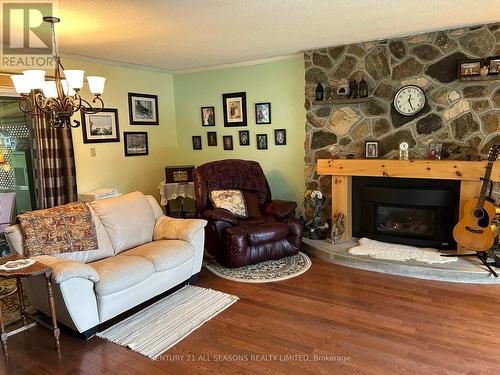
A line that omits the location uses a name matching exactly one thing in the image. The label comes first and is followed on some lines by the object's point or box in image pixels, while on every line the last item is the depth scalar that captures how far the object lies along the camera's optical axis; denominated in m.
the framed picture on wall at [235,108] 5.38
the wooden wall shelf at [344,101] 4.30
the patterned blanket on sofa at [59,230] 2.90
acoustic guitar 3.51
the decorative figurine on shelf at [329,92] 4.59
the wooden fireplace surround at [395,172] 3.70
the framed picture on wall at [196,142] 5.91
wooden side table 2.41
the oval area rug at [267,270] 3.73
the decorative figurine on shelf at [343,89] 4.43
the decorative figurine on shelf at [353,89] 4.39
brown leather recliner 3.90
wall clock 4.11
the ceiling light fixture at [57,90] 2.64
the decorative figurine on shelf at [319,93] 4.60
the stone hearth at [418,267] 3.46
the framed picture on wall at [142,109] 5.34
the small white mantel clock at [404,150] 4.16
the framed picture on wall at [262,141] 5.25
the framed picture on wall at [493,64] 3.69
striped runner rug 2.64
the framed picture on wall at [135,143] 5.29
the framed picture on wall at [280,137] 5.11
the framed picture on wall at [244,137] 5.40
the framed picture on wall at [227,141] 5.58
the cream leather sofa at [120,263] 2.62
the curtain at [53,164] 4.14
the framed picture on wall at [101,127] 4.74
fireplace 3.96
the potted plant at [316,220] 4.60
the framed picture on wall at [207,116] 5.70
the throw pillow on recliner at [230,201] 4.34
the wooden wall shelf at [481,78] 3.72
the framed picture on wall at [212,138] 5.73
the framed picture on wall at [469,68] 3.78
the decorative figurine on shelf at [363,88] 4.33
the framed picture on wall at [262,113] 5.16
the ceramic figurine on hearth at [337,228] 4.41
